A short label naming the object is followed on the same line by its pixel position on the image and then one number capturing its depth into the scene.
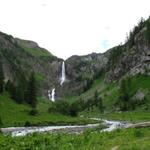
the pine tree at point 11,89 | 73.59
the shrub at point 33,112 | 62.45
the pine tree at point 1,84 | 72.44
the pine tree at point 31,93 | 75.15
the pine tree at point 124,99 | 86.52
